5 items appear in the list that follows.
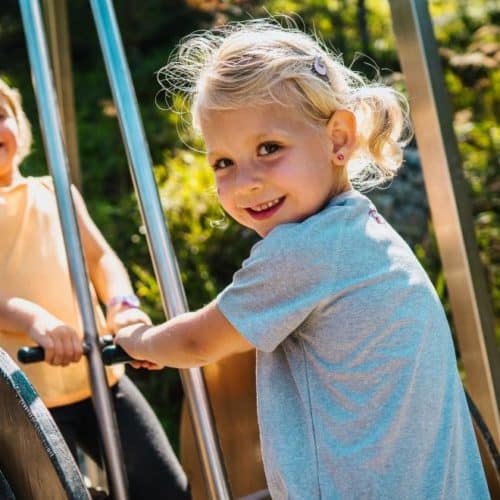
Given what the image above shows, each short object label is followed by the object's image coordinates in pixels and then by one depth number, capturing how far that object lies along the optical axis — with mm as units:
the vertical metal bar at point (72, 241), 2057
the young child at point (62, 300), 2391
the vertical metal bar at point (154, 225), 2023
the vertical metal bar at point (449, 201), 2438
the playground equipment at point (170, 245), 2053
